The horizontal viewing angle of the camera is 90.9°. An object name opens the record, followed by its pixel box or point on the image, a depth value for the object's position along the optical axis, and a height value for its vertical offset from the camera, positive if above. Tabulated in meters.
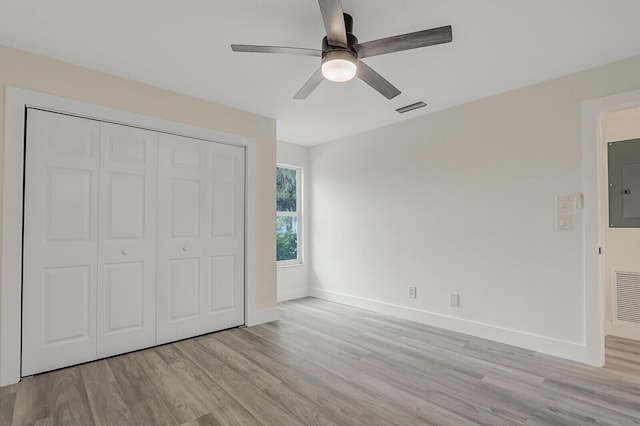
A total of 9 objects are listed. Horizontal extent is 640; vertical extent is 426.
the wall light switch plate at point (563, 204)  2.74 +0.12
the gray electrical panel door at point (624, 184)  3.19 +0.35
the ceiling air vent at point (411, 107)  3.40 +1.22
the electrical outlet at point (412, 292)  3.80 -0.91
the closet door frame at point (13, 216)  2.28 +0.01
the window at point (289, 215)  4.99 +0.03
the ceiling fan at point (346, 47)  1.69 +1.00
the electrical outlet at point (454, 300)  3.42 -0.90
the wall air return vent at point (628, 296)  3.15 -0.80
